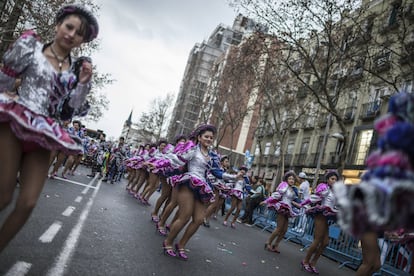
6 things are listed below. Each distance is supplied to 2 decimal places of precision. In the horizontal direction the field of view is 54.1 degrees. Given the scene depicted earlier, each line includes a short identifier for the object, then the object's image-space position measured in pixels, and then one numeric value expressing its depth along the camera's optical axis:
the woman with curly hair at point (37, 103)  2.90
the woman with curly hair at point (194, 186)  5.82
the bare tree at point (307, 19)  14.76
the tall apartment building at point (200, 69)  91.50
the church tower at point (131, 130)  98.25
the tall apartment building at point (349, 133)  26.31
